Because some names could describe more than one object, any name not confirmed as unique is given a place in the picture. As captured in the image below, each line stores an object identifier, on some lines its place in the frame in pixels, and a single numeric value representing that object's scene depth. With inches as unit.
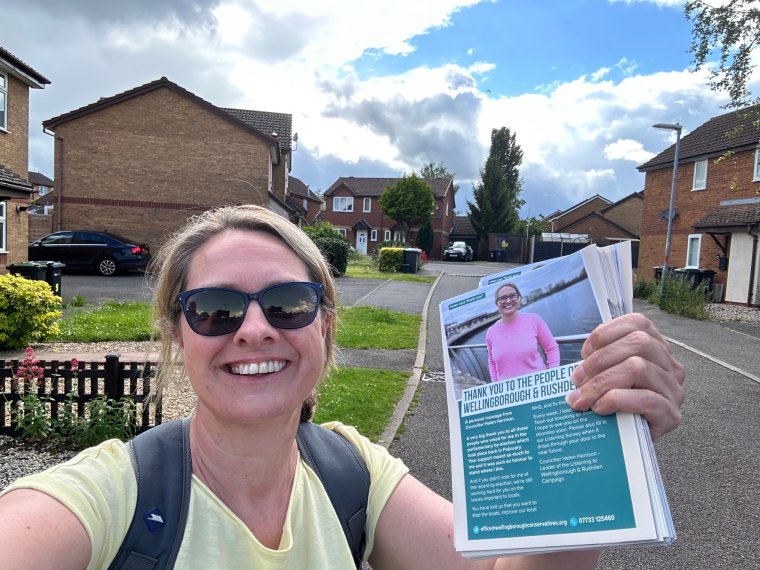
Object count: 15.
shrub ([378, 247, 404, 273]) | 1194.6
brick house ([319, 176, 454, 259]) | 2267.5
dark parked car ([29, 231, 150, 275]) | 810.8
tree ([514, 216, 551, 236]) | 2212.7
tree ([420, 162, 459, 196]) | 3235.7
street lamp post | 614.5
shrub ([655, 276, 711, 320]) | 625.6
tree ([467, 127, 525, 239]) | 2256.4
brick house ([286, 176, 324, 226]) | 2465.6
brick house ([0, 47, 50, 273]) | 631.2
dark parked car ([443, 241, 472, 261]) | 1998.0
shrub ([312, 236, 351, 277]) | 989.2
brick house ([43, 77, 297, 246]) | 1001.5
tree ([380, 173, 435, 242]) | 2012.8
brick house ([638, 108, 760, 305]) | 781.9
